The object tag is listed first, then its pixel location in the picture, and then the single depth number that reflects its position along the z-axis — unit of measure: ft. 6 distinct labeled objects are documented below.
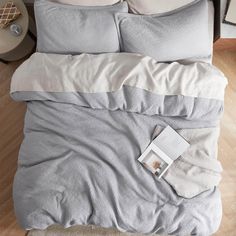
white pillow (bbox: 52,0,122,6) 4.85
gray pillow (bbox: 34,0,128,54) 4.77
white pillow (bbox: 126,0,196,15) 4.70
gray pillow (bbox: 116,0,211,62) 4.64
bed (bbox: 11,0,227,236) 4.32
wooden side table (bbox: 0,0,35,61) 5.71
